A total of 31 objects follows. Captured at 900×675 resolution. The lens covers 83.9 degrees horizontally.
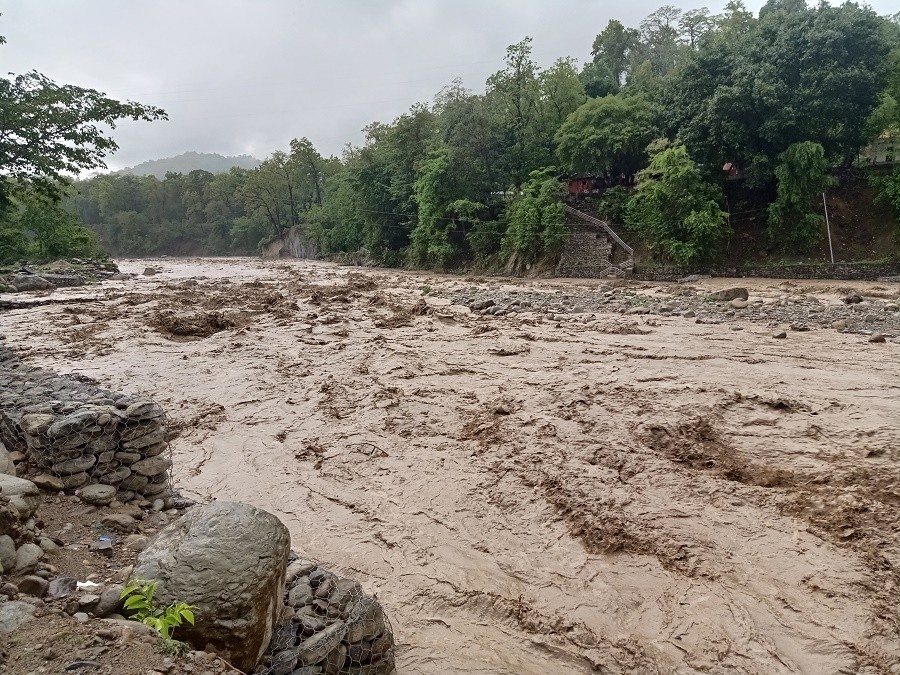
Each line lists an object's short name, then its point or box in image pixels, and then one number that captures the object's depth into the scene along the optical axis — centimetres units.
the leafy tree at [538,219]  2689
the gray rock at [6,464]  411
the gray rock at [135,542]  362
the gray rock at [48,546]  323
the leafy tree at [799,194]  2094
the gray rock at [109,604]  255
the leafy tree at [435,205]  3192
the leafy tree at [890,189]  2150
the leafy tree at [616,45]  4762
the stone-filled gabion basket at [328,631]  275
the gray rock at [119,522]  388
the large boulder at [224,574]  252
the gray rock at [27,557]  288
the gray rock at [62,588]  274
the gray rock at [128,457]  456
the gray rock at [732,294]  1522
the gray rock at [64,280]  2575
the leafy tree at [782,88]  2012
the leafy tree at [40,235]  3206
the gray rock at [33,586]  270
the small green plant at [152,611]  241
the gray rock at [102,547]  345
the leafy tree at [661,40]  4738
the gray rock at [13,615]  223
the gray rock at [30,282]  2353
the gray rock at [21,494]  330
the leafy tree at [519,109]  3159
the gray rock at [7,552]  283
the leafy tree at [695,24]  3756
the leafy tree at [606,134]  2716
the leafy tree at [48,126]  1535
